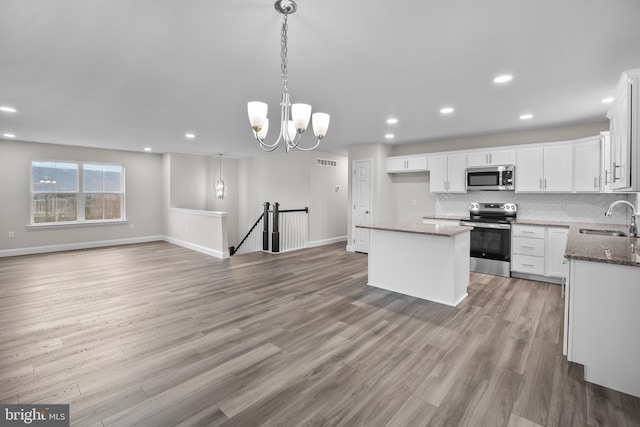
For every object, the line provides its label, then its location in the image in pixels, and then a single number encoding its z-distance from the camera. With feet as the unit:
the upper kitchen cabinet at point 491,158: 16.52
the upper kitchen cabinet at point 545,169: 14.97
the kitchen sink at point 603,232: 12.17
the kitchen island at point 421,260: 11.88
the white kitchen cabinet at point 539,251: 14.56
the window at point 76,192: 22.07
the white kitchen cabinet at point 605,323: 6.68
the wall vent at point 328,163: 25.43
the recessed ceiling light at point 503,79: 9.53
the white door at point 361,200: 22.07
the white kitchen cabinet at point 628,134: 6.96
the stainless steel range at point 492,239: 15.93
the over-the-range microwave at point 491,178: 16.48
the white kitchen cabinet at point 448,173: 18.20
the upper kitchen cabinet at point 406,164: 19.93
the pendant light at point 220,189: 29.12
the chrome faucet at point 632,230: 9.78
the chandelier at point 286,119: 7.34
